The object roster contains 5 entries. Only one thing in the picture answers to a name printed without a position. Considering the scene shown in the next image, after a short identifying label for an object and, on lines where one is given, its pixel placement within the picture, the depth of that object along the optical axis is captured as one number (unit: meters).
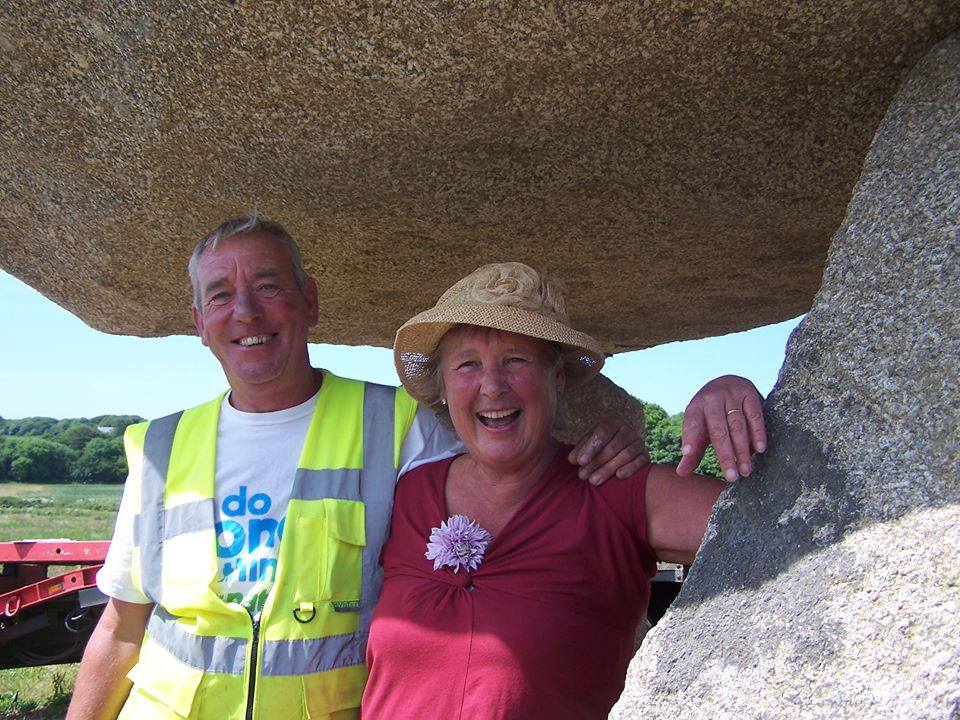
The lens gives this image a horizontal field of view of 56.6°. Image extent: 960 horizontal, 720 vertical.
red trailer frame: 5.94
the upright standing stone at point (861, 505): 1.20
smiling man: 1.97
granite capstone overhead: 1.68
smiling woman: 1.70
